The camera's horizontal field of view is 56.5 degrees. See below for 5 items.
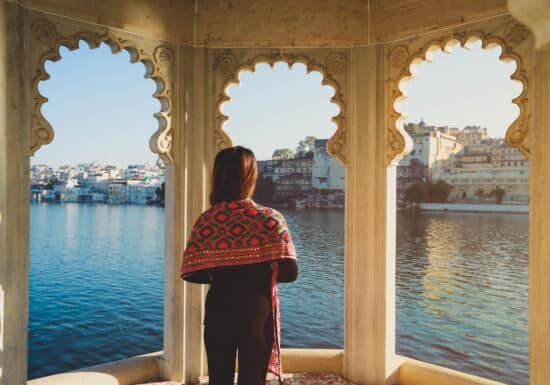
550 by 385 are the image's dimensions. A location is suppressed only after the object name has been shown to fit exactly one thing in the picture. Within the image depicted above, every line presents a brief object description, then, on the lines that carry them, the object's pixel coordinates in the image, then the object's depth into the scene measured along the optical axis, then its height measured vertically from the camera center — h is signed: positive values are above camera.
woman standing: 1.66 -0.27
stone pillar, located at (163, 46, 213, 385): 3.23 -0.12
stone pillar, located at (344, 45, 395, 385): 3.19 -0.27
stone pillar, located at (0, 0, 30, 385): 2.53 -0.07
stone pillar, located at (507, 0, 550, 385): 2.49 -0.20
